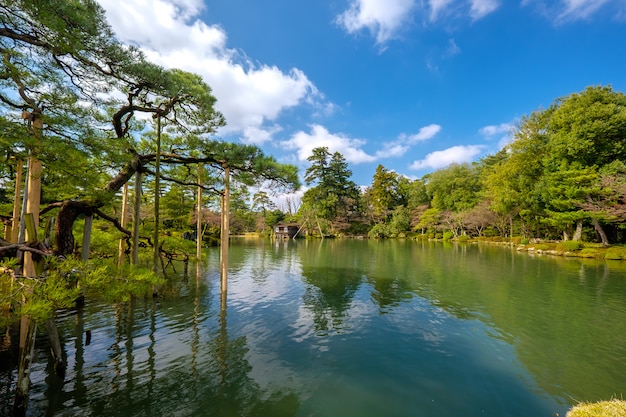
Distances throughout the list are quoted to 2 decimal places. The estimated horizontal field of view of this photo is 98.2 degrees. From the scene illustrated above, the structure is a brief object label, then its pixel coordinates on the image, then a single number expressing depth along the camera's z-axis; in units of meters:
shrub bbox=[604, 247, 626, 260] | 18.92
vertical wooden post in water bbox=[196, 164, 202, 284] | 11.33
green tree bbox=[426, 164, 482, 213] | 40.20
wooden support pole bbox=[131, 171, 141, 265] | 7.83
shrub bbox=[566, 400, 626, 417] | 3.24
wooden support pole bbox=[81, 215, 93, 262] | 6.81
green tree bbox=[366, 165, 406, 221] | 51.78
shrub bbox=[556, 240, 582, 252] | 21.55
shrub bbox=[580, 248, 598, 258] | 19.84
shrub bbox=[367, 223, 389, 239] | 47.50
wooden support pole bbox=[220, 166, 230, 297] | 8.79
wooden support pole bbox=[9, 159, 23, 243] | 5.96
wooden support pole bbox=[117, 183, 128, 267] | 8.97
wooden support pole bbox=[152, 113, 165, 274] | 7.46
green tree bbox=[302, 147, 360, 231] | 51.81
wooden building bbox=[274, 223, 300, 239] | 50.47
